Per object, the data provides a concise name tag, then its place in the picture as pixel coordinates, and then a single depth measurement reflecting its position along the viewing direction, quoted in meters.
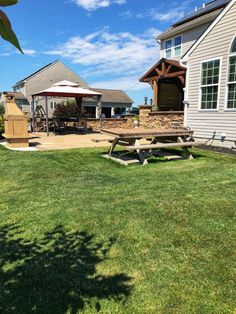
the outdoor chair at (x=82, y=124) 14.62
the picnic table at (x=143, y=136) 6.46
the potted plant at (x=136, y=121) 14.67
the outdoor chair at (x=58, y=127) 13.64
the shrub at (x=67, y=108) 24.66
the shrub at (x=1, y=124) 11.49
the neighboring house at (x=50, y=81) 33.82
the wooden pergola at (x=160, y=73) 14.59
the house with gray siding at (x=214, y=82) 8.27
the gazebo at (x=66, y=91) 12.80
